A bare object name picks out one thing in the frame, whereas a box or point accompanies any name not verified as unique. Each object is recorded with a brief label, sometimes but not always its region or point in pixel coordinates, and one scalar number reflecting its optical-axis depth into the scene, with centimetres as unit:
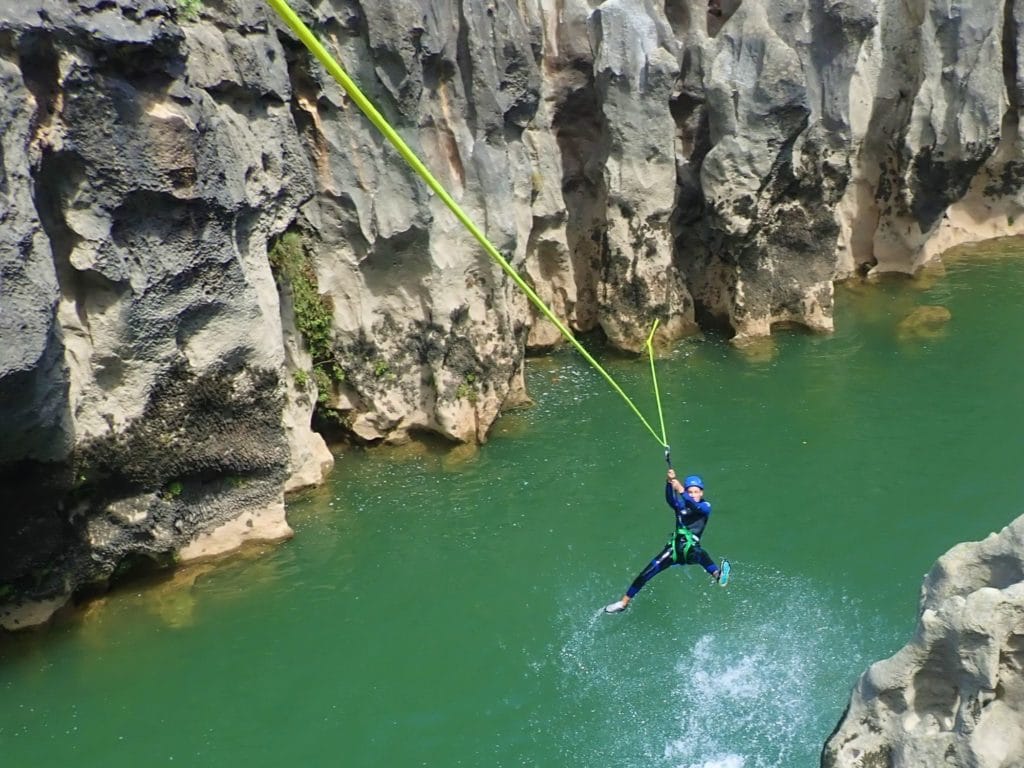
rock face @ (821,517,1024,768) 542
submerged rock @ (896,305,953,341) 1873
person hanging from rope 1154
